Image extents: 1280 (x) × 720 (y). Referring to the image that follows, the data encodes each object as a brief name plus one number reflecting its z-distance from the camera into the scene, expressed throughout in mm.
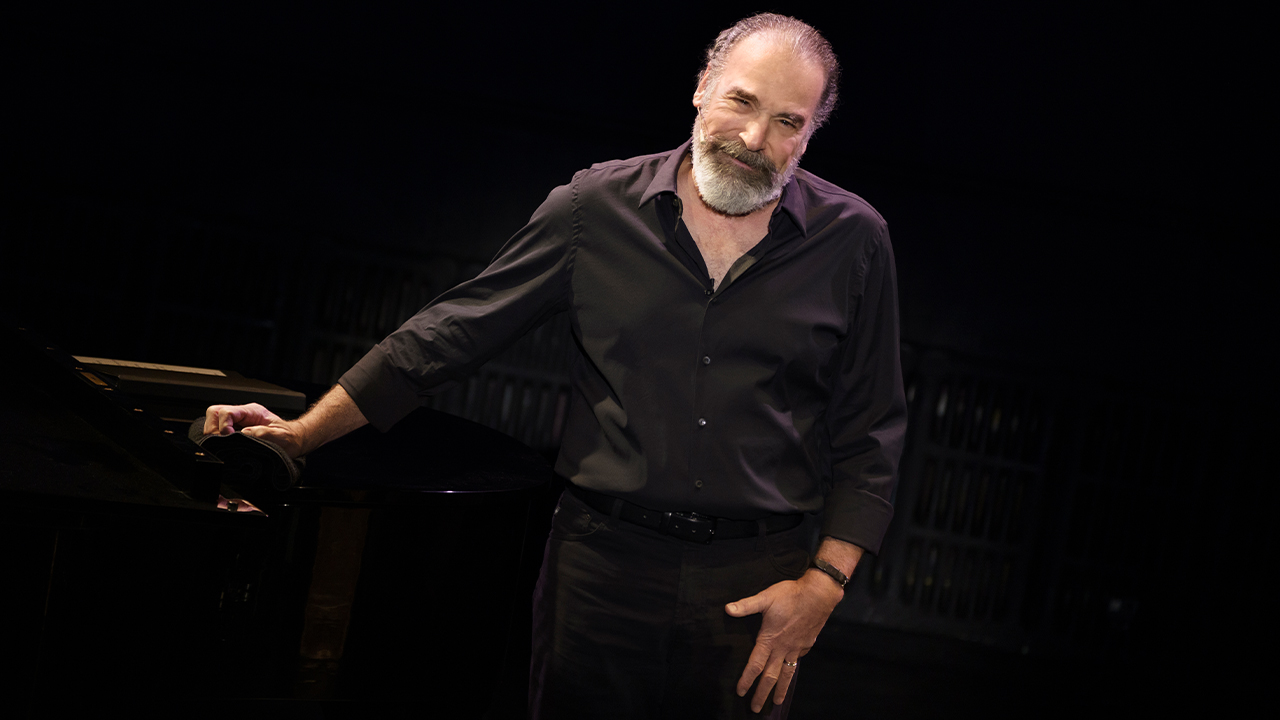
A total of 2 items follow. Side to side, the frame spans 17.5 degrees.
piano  5769
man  5908
